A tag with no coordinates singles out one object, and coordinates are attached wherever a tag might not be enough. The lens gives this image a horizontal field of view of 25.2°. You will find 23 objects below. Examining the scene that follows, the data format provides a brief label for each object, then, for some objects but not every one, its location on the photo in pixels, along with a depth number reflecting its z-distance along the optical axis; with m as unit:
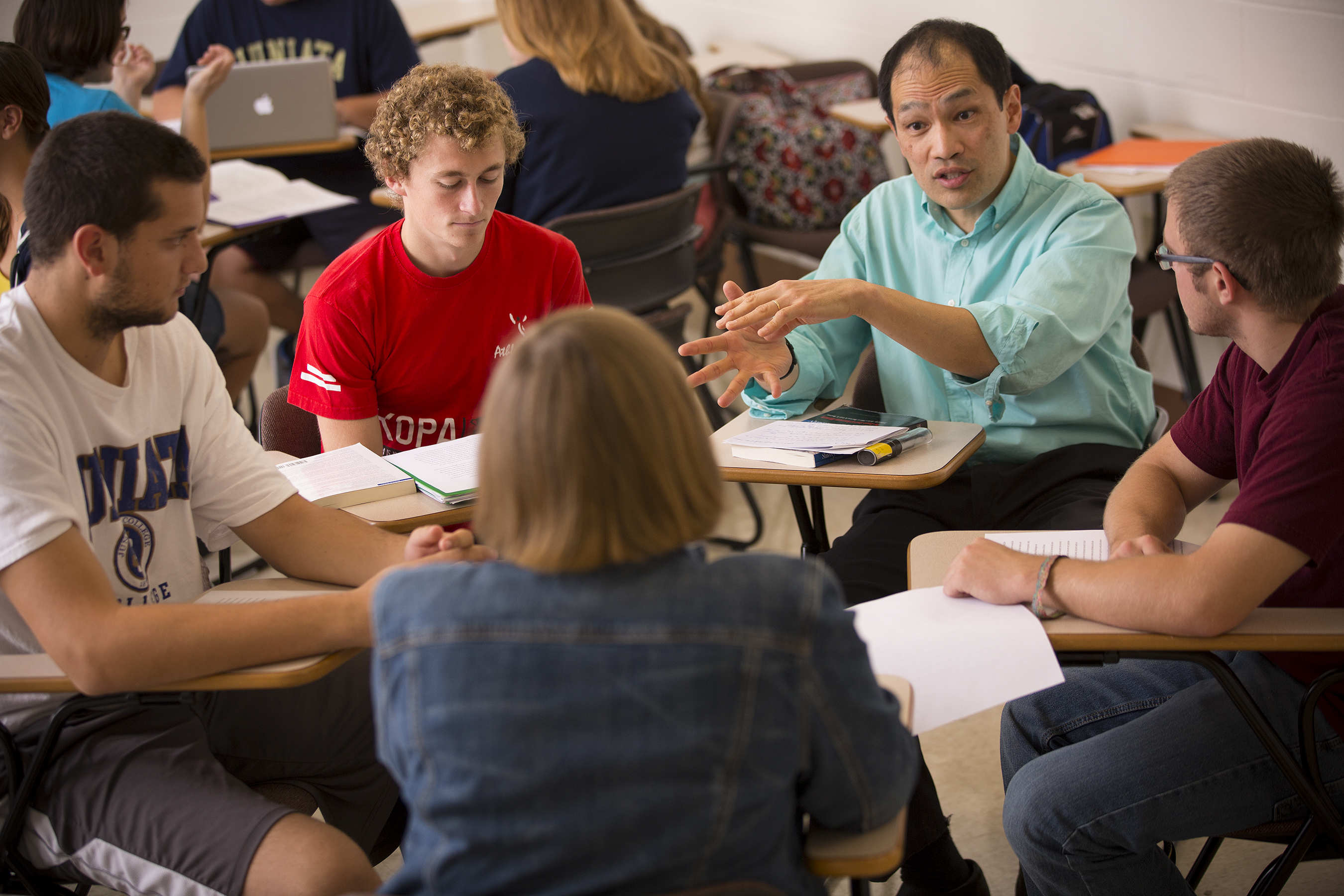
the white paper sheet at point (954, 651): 3.56
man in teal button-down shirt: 4.07
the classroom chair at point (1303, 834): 3.62
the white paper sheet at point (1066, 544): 3.79
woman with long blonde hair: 4.94
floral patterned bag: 5.74
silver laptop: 5.37
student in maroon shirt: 3.61
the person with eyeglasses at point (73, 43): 4.91
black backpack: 5.41
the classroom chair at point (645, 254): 4.88
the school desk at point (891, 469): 3.93
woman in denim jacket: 2.98
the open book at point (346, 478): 3.93
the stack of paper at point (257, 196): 5.02
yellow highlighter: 3.97
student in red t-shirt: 4.12
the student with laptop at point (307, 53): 5.62
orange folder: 5.20
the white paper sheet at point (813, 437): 4.00
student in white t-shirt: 3.58
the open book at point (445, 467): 3.93
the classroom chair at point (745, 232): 5.68
